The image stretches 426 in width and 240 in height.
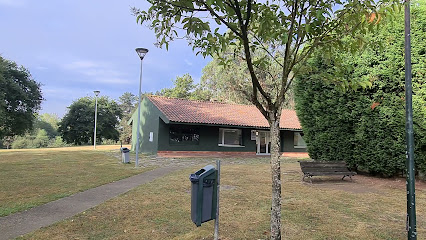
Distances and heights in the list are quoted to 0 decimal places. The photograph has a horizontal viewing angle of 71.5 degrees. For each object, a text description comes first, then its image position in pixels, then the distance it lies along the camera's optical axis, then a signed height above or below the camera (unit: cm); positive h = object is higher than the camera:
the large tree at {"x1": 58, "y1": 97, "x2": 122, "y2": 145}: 4475 +135
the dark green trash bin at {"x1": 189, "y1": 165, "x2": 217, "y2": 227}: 381 -81
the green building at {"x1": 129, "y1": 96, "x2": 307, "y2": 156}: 2202 +39
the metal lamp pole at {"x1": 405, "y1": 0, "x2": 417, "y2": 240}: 394 -28
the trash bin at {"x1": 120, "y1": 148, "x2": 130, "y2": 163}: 1591 -130
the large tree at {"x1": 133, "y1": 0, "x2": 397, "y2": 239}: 351 +140
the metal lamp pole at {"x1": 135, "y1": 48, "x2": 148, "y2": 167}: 1391 +380
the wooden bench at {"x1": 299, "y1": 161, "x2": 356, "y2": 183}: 1030 -113
